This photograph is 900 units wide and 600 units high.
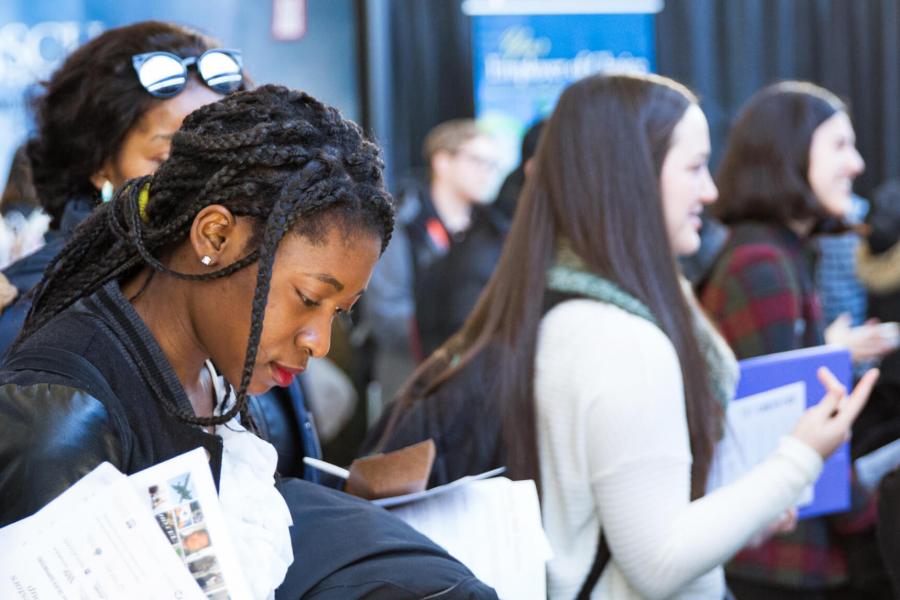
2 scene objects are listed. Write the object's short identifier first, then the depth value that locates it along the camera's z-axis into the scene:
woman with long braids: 3.02
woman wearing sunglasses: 3.53
